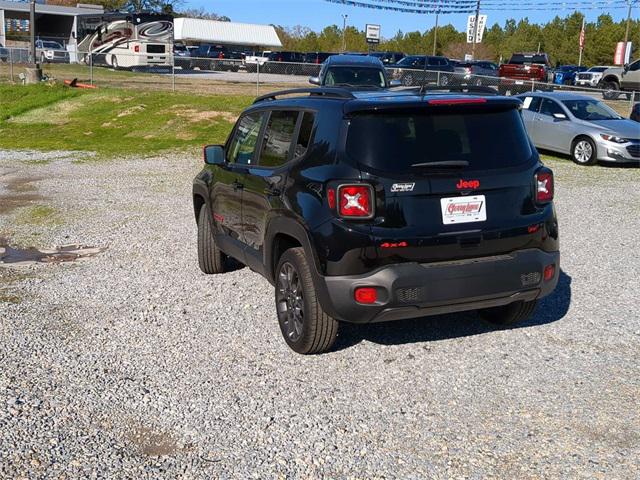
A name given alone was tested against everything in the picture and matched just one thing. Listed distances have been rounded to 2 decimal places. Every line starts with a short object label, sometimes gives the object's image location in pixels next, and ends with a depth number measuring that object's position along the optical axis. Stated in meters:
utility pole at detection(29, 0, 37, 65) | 29.52
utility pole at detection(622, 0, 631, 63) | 48.38
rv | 42.84
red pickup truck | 32.06
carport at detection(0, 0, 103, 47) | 54.81
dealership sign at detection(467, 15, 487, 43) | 66.19
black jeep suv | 4.68
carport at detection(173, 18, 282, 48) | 64.56
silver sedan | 16.27
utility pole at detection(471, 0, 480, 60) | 63.45
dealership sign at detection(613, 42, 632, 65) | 48.25
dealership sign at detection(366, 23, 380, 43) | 57.91
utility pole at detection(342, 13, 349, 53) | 103.27
